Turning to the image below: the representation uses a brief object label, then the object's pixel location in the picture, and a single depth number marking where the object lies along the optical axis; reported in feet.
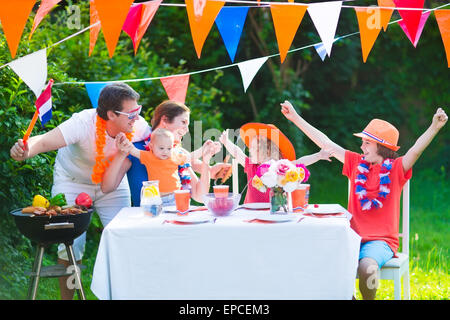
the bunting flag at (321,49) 14.11
